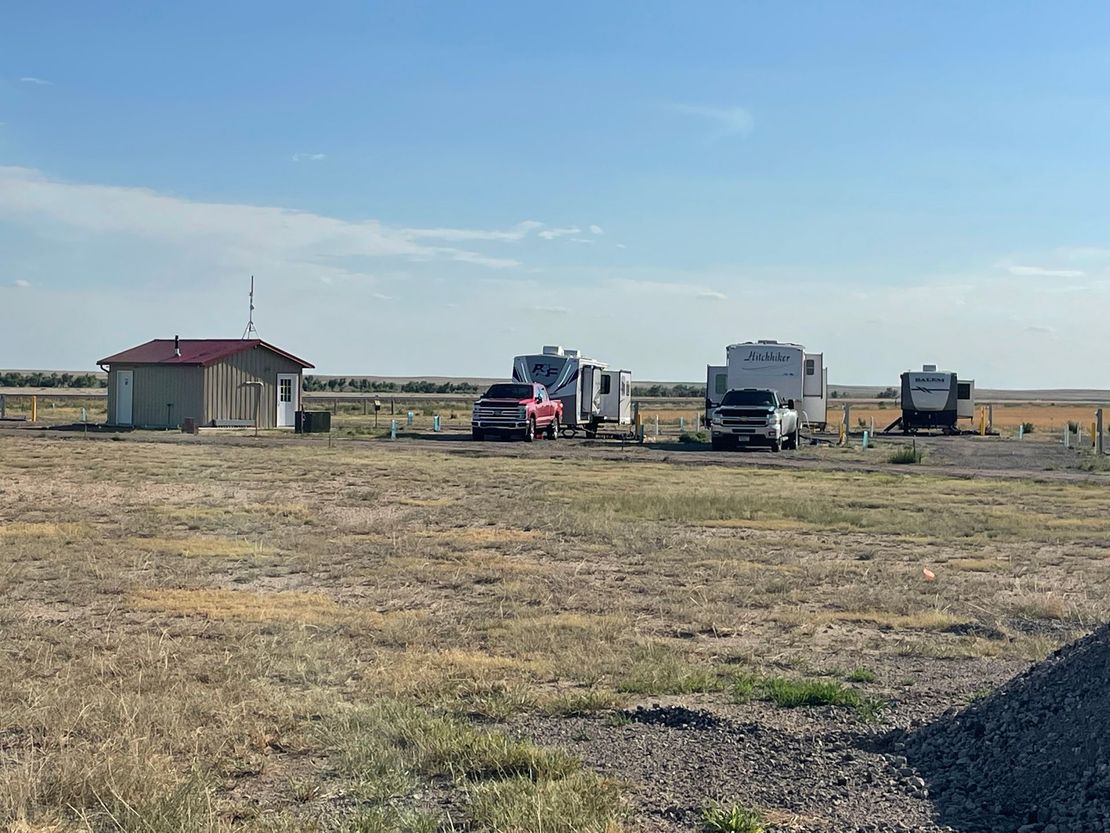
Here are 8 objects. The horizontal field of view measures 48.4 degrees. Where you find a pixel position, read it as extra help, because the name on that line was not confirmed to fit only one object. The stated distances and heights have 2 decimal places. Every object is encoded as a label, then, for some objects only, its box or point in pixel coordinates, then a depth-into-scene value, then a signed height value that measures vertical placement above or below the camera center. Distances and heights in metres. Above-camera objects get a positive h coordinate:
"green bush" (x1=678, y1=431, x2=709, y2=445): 38.86 -0.85
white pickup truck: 33.03 -0.21
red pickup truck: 35.72 -0.16
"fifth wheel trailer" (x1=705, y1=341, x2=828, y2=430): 36.53 +1.35
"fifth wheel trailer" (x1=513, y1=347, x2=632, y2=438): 38.97 +0.91
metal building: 40.47 +0.52
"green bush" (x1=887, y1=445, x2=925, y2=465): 29.92 -1.01
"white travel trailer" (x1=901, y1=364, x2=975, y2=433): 45.53 +0.70
